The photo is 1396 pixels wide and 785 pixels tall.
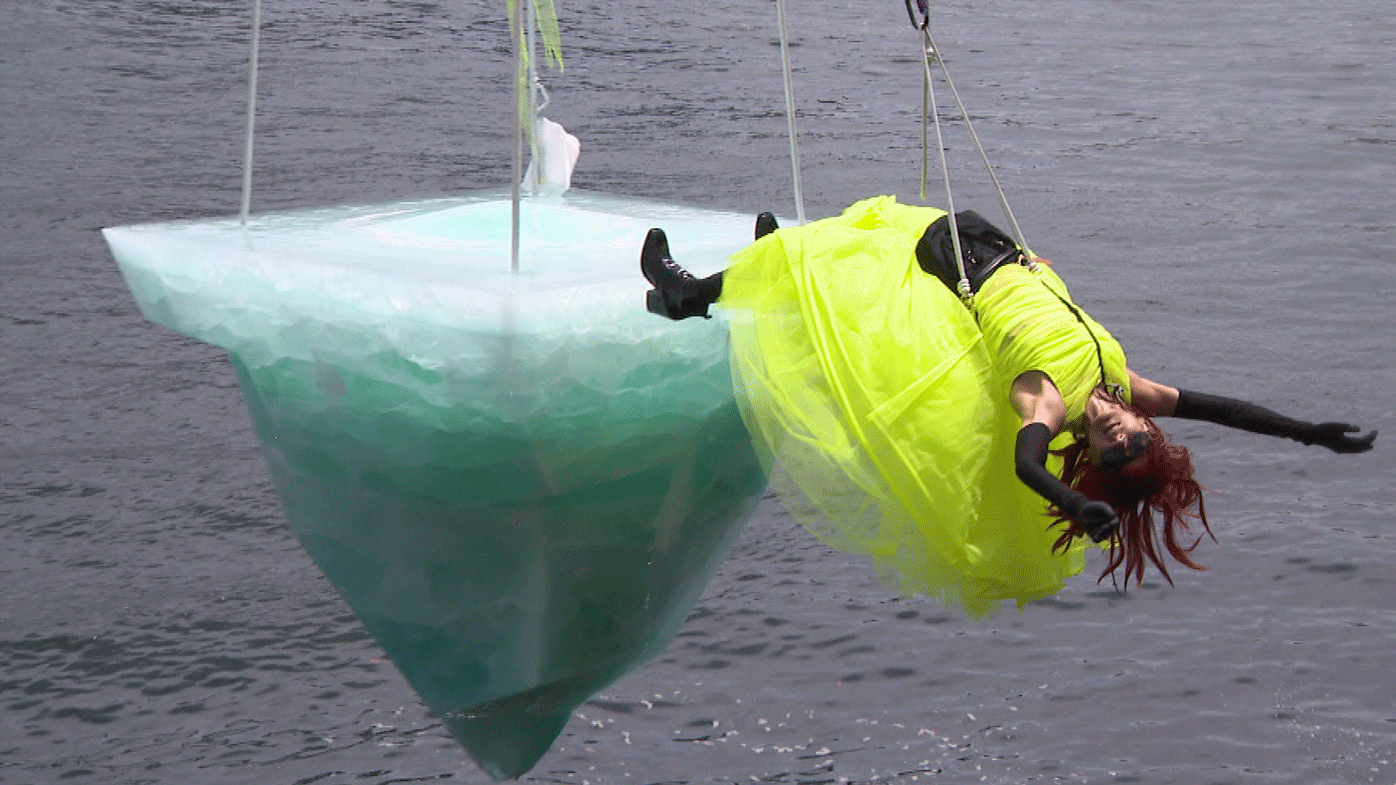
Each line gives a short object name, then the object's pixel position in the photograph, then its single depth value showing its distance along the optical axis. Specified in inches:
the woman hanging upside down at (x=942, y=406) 256.2
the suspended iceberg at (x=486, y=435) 266.4
